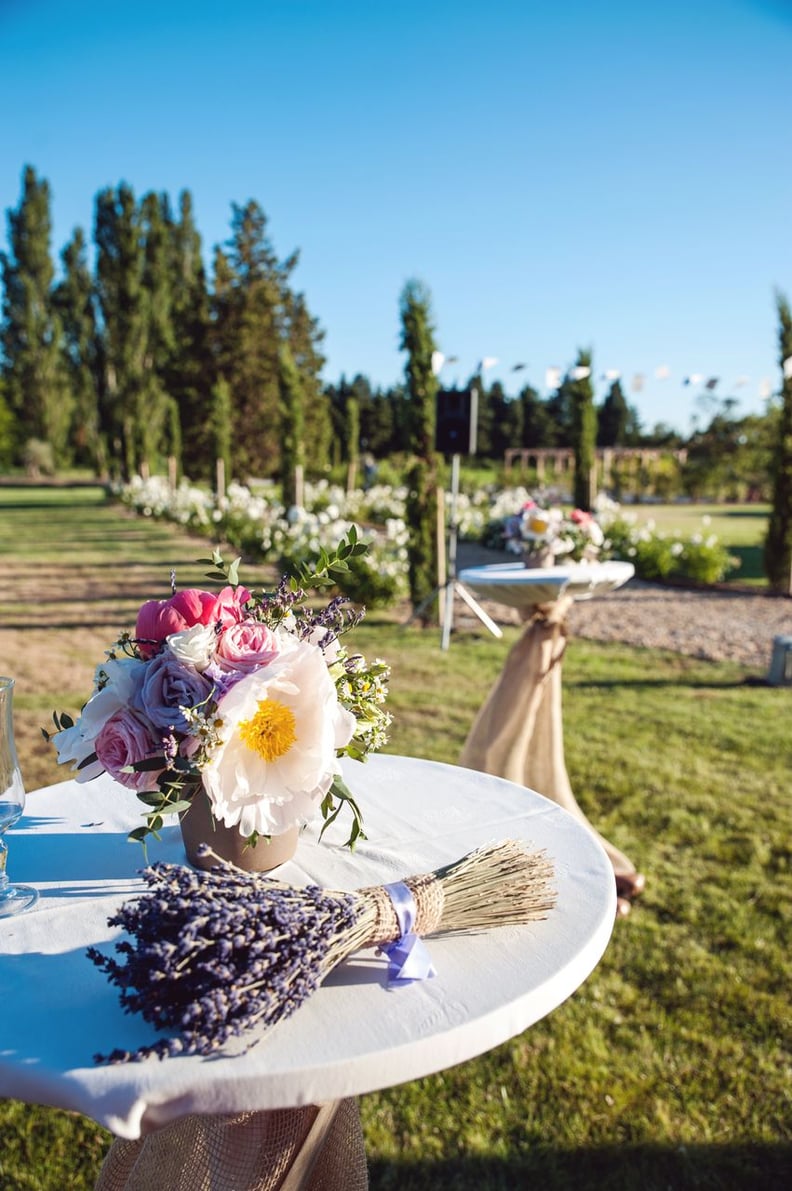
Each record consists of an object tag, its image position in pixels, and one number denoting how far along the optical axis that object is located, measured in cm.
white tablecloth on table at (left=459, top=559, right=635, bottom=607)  342
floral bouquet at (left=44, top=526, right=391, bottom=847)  116
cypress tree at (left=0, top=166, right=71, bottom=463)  4069
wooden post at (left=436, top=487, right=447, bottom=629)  948
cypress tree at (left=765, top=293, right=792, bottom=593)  1153
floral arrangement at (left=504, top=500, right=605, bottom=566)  409
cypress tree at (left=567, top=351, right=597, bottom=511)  1383
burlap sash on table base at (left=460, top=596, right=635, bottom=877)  348
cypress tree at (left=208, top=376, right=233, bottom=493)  2028
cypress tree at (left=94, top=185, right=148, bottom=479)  3312
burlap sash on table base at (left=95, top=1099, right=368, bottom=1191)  123
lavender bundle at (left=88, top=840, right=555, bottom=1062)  93
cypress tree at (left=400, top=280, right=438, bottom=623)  934
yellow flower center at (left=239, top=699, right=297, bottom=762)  119
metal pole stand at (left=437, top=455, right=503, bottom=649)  745
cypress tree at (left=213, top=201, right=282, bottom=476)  2956
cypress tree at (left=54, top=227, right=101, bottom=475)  3972
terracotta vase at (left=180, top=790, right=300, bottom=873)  129
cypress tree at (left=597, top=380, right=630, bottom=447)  5116
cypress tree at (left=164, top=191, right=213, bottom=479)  3006
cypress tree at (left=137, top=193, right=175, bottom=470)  3384
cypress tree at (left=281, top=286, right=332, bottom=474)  3059
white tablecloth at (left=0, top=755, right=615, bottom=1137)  92
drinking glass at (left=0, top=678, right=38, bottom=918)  129
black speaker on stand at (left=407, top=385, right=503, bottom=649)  760
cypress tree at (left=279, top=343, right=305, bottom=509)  1531
